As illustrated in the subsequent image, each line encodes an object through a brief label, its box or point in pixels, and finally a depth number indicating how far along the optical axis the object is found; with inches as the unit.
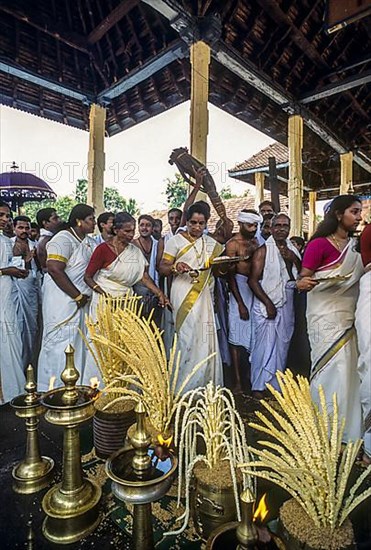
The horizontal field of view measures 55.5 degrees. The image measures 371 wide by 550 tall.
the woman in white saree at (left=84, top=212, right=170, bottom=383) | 114.2
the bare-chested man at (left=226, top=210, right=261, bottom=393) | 131.6
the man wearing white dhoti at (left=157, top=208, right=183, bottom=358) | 135.2
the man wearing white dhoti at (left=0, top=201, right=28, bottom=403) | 117.5
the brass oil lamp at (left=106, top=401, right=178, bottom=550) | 40.6
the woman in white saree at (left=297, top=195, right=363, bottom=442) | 90.8
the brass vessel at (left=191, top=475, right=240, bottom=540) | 50.2
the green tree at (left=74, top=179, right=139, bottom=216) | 1412.4
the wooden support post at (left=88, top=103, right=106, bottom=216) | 267.3
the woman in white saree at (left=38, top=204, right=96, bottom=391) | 117.3
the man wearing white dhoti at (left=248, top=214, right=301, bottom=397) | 127.1
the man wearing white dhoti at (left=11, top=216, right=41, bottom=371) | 130.3
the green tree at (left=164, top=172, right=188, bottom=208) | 1320.7
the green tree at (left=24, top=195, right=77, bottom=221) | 1327.5
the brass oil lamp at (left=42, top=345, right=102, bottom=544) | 53.9
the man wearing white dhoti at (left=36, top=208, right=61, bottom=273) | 141.8
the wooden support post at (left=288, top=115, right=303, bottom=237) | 298.0
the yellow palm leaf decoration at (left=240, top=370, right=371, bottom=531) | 41.6
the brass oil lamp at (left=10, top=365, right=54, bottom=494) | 64.6
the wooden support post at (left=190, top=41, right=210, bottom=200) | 189.8
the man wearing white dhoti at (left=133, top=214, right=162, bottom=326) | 157.6
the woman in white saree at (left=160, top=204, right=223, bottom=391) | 117.3
